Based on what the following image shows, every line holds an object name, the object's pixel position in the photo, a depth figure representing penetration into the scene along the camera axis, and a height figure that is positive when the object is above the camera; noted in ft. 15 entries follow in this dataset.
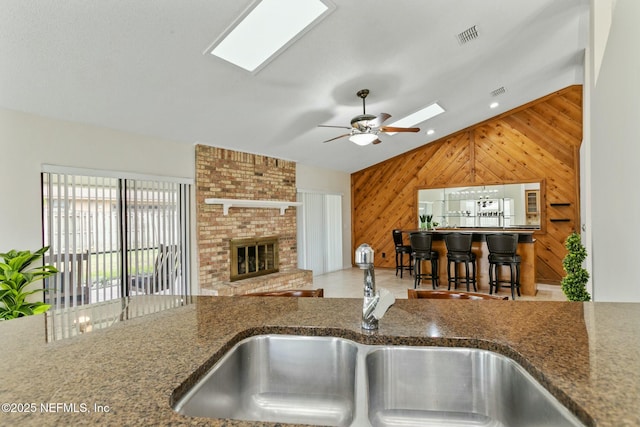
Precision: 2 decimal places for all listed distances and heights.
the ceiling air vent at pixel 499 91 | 17.94 +6.66
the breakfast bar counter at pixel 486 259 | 17.60 -2.77
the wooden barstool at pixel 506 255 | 16.49 -2.36
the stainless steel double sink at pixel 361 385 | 3.19 -1.84
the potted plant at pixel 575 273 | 10.75 -2.20
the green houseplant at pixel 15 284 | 9.53 -1.95
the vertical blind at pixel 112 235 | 11.79 -0.74
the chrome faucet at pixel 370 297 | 3.74 -1.00
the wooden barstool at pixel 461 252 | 17.74 -2.28
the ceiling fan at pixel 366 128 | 13.41 +3.64
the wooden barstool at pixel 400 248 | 22.54 -2.52
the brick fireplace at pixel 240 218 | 16.57 -0.20
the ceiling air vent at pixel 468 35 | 11.85 +6.55
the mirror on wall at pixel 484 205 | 22.25 +0.37
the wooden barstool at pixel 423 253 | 18.88 -2.46
